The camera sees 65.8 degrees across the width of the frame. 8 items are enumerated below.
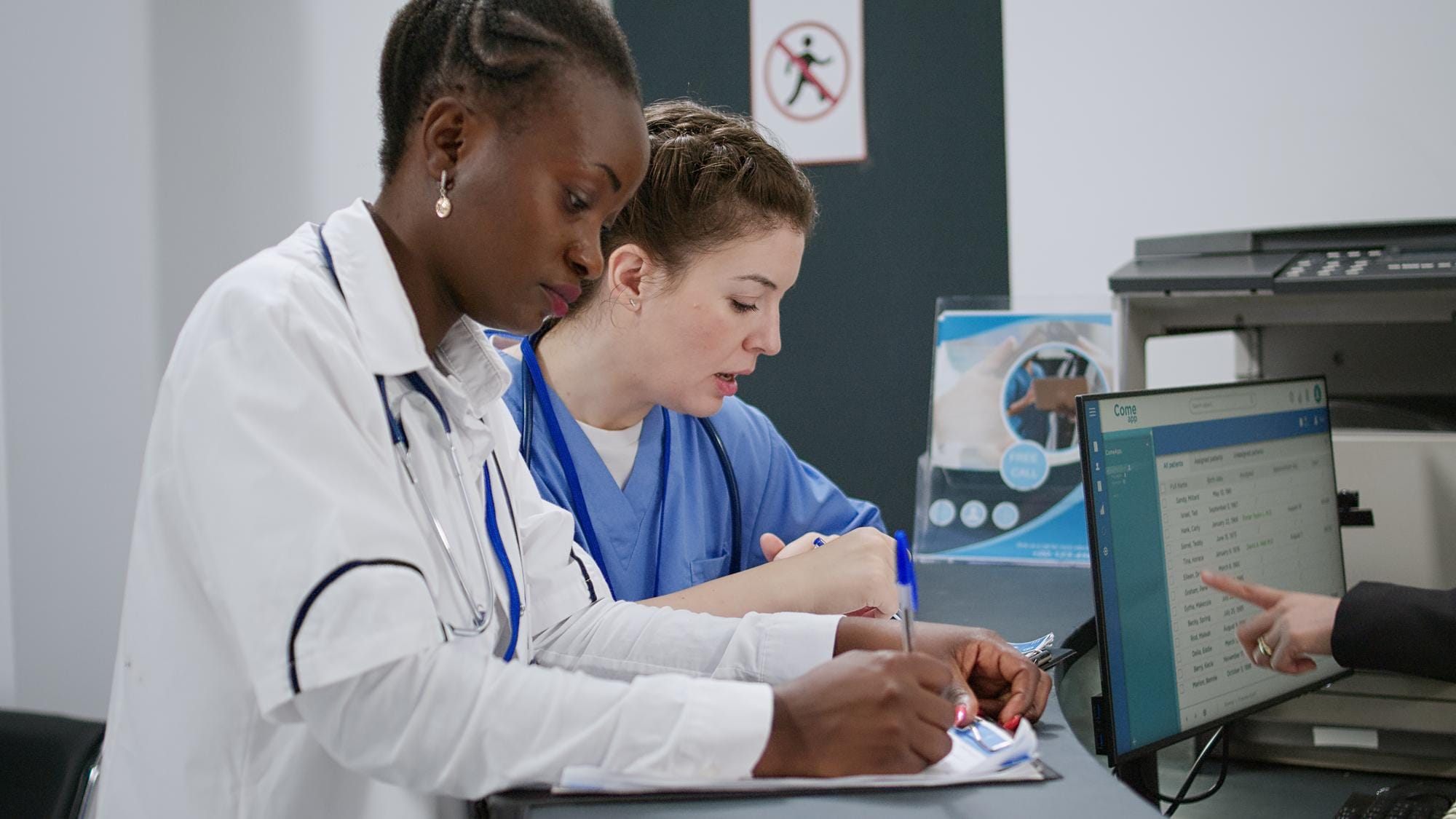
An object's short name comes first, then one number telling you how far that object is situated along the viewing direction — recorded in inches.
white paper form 28.4
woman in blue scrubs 52.9
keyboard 40.5
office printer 50.0
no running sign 93.0
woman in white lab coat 26.8
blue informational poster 69.2
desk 28.1
